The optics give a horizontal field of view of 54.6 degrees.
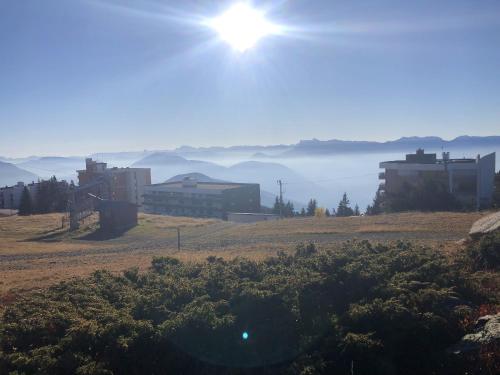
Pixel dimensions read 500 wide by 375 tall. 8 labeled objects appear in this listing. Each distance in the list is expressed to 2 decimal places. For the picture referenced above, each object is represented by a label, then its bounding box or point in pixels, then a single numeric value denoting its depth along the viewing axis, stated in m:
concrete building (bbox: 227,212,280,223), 51.99
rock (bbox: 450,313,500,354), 7.08
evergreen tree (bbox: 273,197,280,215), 69.29
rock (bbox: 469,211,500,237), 13.85
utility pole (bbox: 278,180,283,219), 60.55
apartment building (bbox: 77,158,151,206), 64.80
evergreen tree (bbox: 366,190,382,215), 46.72
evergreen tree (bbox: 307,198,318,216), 71.50
